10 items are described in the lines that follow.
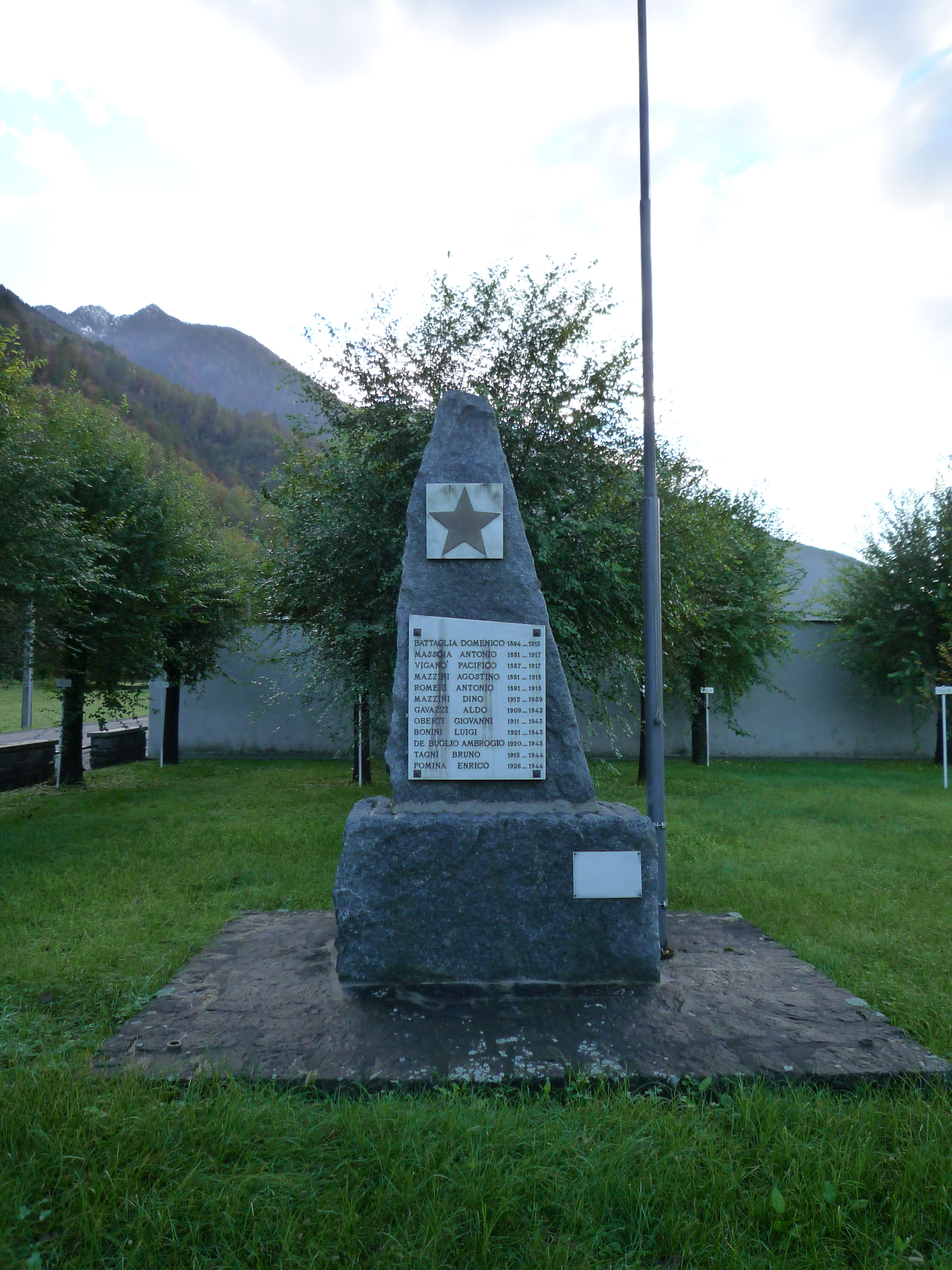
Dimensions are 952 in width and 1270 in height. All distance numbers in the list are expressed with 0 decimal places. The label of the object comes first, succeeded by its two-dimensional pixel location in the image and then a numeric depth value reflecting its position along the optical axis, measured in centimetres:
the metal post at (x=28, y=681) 1032
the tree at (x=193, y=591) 1370
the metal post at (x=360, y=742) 1018
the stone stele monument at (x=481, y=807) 382
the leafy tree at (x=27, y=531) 897
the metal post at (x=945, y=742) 1252
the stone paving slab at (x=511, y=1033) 312
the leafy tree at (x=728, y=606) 1053
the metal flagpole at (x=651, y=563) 486
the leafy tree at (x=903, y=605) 1733
